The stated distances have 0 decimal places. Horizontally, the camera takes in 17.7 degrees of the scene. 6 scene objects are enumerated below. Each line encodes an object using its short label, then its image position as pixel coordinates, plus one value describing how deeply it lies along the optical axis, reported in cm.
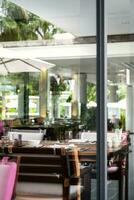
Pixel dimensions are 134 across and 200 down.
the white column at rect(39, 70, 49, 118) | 678
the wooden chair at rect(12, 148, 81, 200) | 362
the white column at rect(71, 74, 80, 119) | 473
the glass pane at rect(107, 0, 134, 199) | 343
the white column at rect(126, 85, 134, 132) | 487
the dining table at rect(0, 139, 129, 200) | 339
